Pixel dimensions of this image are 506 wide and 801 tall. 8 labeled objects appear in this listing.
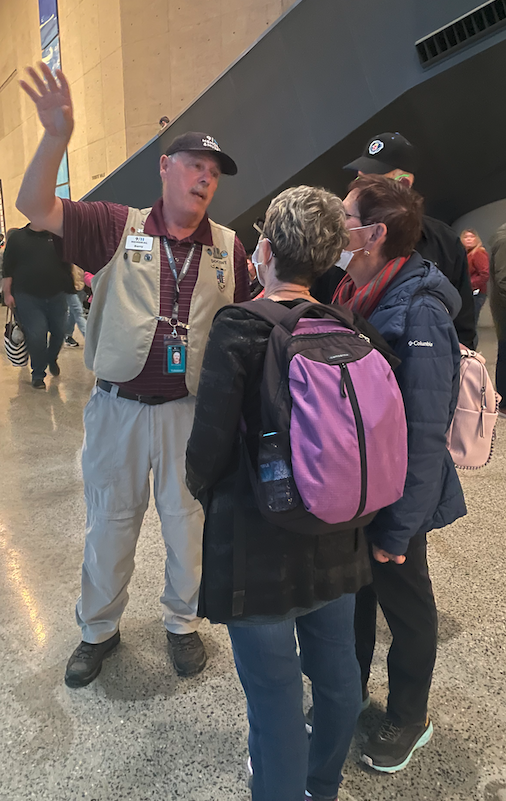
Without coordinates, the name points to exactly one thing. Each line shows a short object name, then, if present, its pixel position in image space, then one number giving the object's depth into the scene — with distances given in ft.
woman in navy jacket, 3.94
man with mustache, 5.46
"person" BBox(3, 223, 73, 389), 16.71
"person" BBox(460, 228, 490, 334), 18.06
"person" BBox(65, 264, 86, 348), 17.78
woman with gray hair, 3.38
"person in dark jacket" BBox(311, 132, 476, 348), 5.74
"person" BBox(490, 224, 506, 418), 12.83
